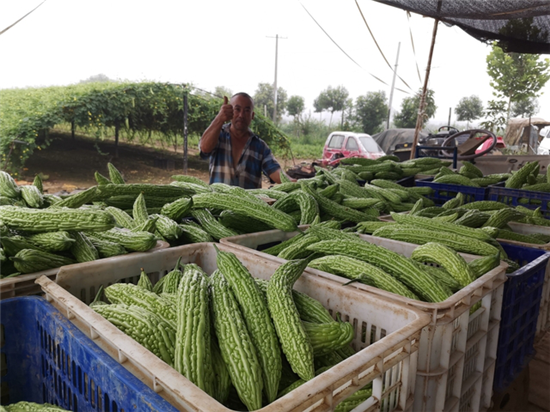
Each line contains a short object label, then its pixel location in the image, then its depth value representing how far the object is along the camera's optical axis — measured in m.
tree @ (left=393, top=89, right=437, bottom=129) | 35.59
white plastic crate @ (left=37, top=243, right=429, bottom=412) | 0.86
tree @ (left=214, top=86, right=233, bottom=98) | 44.88
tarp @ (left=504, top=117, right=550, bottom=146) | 21.94
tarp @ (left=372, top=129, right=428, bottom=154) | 18.02
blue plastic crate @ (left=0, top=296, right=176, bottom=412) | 0.95
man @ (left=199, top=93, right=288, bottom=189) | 4.66
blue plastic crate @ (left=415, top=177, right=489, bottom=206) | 3.96
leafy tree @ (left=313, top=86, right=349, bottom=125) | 52.38
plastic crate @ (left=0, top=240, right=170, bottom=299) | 1.45
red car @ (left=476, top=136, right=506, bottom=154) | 15.01
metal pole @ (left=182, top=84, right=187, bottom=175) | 11.04
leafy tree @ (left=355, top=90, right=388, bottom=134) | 40.84
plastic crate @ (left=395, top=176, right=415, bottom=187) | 4.72
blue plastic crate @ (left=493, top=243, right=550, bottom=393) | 1.82
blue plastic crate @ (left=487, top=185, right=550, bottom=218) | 3.58
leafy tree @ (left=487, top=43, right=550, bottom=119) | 20.78
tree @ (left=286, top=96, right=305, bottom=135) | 49.25
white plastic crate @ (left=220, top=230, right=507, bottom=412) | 1.31
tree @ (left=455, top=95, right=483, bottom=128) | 45.56
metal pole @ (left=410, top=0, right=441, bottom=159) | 7.03
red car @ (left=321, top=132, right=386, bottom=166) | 14.99
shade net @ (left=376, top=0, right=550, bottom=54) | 5.24
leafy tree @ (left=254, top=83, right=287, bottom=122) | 49.92
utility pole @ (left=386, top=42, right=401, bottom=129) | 29.13
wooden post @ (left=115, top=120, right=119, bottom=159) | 13.89
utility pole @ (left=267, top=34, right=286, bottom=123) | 27.40
